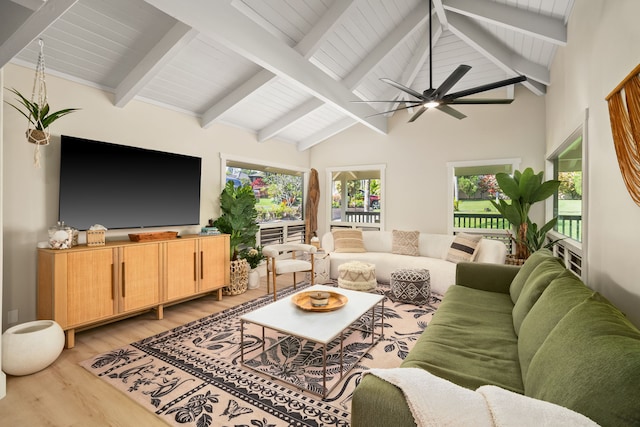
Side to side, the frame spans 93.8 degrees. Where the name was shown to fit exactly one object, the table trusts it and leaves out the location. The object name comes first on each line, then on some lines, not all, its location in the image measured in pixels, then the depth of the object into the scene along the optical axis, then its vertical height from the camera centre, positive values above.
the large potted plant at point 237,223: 4.30 -0.18
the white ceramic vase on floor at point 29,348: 2.15 -1.03
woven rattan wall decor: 1.39 +0.44
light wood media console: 2.62 -0.70
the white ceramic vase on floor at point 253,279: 4.58 -1.05
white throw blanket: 0.77 -0.54
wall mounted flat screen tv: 2.95 +0.27
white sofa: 4.17 -0.73
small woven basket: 2.94 -0.27
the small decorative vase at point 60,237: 2.68 -0.25
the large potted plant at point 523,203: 3.46 +0.12
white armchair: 3.98 -0.71
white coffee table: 2.05 -0.83
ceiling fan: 2.31 +1.02
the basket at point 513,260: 3.79 -0.62
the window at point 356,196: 6.03 +0.33
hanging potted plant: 2.26 +0.69
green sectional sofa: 0.83 -0.57
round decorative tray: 2.46 -0.79
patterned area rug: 1.84 -1.23
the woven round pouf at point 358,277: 4.04 -0.90
